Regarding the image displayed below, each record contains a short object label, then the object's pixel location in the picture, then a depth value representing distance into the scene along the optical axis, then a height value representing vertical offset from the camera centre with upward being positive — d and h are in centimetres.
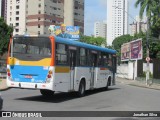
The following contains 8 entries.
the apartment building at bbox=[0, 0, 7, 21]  17475 +2600
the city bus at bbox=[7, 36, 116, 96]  1769 +10
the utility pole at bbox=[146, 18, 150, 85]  4061 +237
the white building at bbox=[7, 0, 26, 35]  14232 +1903
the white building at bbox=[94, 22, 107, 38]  18425 +1788
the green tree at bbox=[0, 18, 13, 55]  7681 +585
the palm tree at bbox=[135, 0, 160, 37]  5744 +836
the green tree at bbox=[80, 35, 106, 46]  11719 +801
